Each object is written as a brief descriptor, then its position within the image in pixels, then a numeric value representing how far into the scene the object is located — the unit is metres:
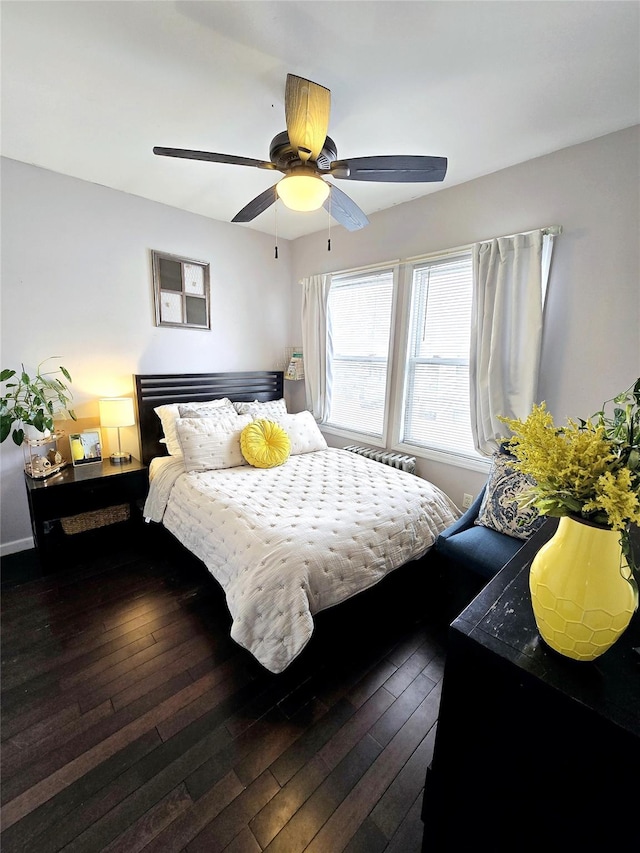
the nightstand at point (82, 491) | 2.23
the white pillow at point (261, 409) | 3.13
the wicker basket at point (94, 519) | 2.50
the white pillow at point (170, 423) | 2.70
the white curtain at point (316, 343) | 3.44
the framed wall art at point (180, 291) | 2.91
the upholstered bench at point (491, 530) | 1.79
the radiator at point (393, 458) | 2.85
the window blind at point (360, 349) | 3.08
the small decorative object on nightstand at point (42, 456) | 2.34
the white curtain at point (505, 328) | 2.10
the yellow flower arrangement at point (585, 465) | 0.64
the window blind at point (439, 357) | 2.57
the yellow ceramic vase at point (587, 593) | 0.70
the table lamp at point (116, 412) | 2.56
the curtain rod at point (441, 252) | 2.02
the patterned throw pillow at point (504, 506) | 1.88
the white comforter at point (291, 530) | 1.46
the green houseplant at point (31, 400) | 2.20
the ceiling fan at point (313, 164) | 1.36
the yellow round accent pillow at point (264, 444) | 2.57
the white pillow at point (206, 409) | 2.82
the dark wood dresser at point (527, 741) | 0.62
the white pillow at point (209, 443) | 2.47
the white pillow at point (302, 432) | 2.94
